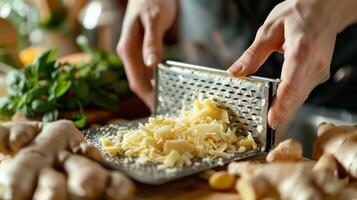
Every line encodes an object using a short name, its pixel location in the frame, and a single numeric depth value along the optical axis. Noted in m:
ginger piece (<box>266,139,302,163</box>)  0.74
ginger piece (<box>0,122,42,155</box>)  0.72
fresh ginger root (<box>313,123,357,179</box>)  0.73
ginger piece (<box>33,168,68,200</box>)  0.64
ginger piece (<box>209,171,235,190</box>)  0.72
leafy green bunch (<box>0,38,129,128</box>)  1.10
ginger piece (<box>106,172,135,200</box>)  0.65
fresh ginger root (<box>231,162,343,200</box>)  0.64
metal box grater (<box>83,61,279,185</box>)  0.75
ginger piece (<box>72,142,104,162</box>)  0.72
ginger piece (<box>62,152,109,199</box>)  0.64
